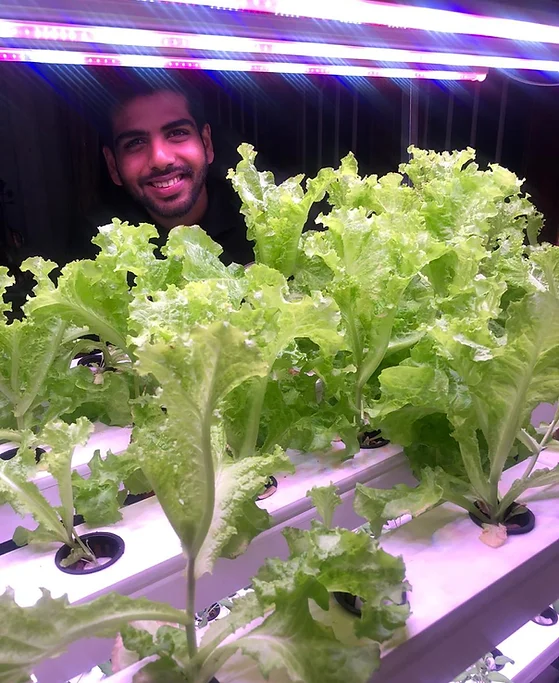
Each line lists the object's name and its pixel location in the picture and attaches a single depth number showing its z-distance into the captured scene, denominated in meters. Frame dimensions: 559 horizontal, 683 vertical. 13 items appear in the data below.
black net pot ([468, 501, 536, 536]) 0.69
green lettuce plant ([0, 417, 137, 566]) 0.64
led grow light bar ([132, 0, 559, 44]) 0.78
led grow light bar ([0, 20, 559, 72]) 0.82
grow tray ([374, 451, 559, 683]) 0.55
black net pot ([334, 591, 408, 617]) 0.56
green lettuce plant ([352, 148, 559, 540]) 0.62
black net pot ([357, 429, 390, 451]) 0.88
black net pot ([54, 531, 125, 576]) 0.64
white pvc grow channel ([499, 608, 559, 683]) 0.86
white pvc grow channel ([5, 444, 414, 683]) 0.60
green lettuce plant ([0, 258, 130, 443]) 0.84
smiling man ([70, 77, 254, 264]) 1.95
